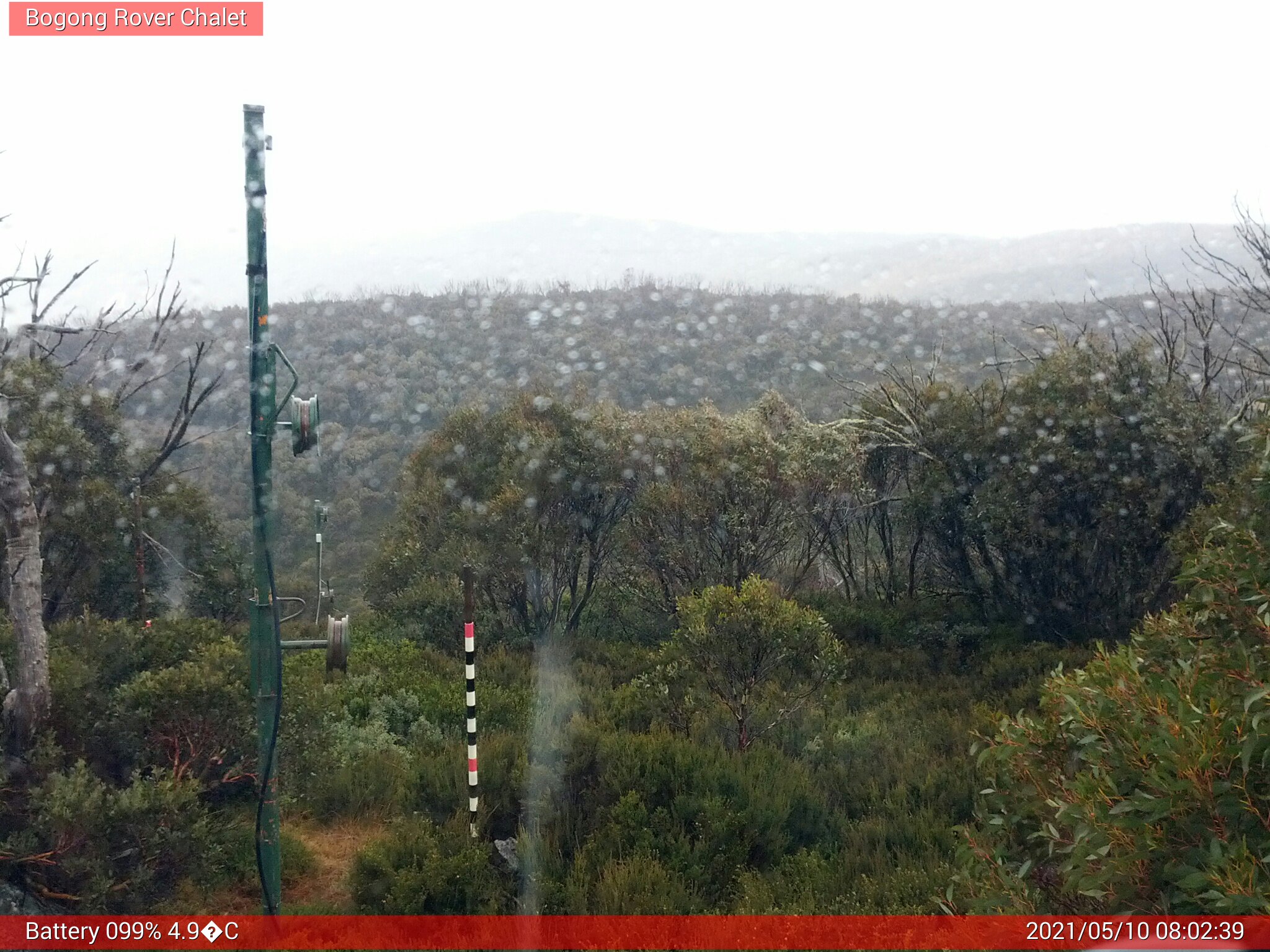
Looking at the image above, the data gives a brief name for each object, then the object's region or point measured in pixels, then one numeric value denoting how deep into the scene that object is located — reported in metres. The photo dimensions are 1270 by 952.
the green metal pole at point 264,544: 5.48
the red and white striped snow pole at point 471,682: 6.90
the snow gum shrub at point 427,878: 6.13
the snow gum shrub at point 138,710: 6.90
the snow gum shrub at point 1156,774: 2.82
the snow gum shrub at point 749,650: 9.43
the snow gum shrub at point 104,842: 5.68
